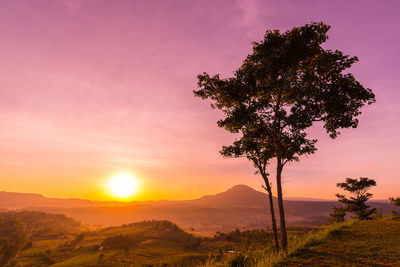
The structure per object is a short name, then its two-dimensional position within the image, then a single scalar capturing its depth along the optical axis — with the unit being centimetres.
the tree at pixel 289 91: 1336
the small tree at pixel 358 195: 4756
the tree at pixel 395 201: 3972
